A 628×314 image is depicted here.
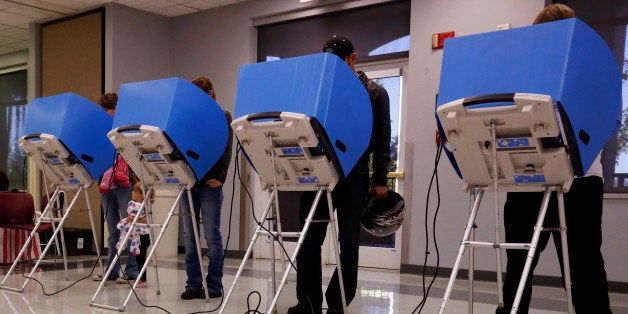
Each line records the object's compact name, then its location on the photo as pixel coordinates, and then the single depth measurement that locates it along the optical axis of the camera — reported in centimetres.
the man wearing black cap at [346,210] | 283
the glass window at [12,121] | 926
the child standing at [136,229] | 400
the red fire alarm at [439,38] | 510
